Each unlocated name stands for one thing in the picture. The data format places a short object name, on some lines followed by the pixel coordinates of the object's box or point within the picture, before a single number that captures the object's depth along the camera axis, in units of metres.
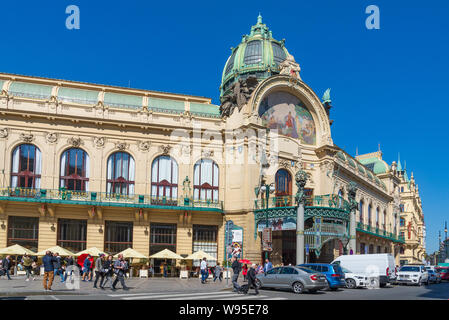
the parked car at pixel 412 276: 37.16
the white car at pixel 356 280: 30.91
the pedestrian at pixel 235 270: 25.08
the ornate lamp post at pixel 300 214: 37.91
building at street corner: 39.41
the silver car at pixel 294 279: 25.25
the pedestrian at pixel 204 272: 32.81
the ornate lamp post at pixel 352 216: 42.34
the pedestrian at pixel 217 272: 34.53
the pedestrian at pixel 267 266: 33.34
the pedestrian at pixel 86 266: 30.19
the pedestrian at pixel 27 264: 29.66
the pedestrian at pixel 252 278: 24.08
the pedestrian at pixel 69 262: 33.06
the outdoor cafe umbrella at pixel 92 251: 36.22
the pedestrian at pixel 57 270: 23.78
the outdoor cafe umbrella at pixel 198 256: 37.75
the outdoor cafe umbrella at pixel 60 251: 35.12
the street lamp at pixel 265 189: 33.28
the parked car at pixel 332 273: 28.21
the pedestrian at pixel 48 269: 22.58
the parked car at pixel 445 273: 48.66
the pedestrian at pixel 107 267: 25.05
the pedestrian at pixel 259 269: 36.74
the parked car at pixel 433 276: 42.58
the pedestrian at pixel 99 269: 25.05
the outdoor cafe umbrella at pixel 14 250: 34.19
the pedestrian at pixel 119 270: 24.23
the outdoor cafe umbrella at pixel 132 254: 36.14
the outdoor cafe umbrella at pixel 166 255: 37.75
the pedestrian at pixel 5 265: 31.04
